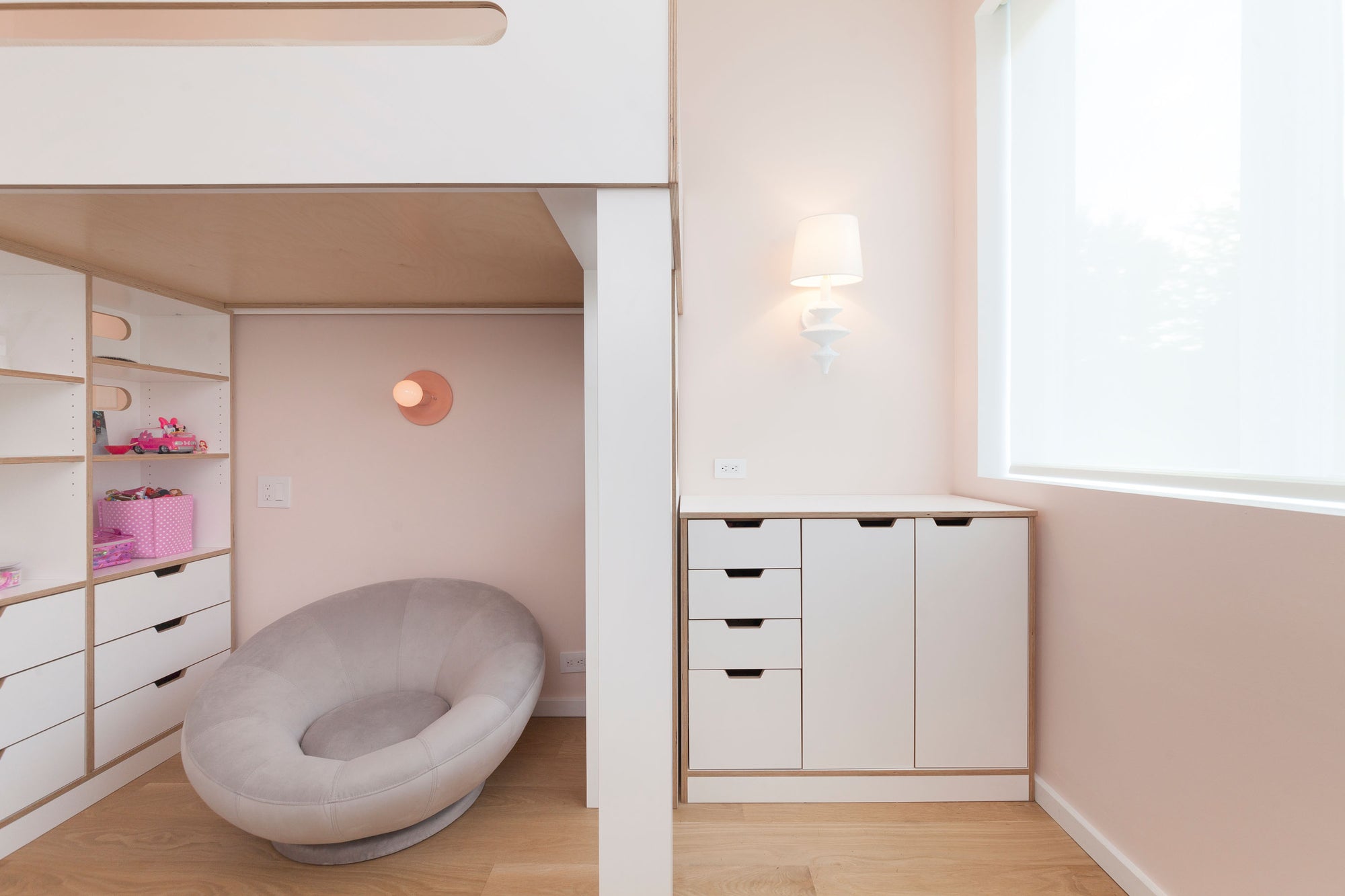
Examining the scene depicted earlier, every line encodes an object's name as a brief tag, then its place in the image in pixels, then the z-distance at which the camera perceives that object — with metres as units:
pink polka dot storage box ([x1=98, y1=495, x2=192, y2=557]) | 2.12
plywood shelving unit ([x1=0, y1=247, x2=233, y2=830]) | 1.62
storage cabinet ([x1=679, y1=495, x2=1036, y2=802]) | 1.80
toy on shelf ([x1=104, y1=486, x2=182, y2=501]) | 2.12
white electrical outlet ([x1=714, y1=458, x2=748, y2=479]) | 2.34
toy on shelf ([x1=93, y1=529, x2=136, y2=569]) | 1.95
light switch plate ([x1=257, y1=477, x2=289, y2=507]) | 2.44
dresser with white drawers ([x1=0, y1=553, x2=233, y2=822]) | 1.61
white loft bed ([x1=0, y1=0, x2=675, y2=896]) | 0.97
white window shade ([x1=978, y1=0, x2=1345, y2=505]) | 1.15
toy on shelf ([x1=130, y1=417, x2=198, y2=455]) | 2.16
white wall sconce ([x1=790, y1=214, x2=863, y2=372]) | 2.13
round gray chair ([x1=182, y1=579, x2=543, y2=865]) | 1.40
